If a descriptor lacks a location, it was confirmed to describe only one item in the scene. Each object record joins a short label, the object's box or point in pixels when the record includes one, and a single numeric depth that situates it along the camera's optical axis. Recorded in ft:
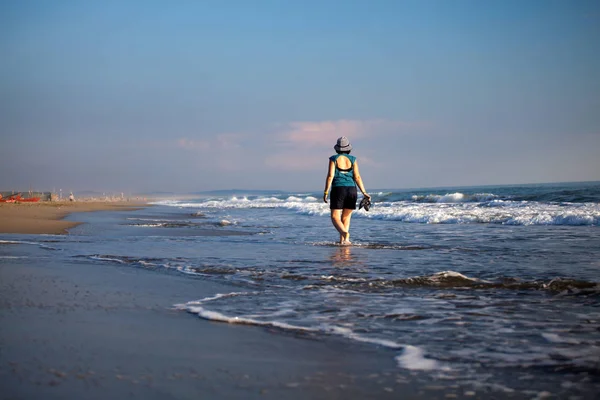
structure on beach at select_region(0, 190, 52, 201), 156.37
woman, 30.86
